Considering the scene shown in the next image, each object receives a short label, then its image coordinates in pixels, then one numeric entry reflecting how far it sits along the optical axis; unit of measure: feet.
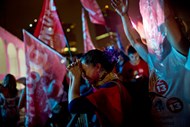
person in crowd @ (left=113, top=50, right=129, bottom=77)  19.50
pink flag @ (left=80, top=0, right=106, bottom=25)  24.50
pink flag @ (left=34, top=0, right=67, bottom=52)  18.05
